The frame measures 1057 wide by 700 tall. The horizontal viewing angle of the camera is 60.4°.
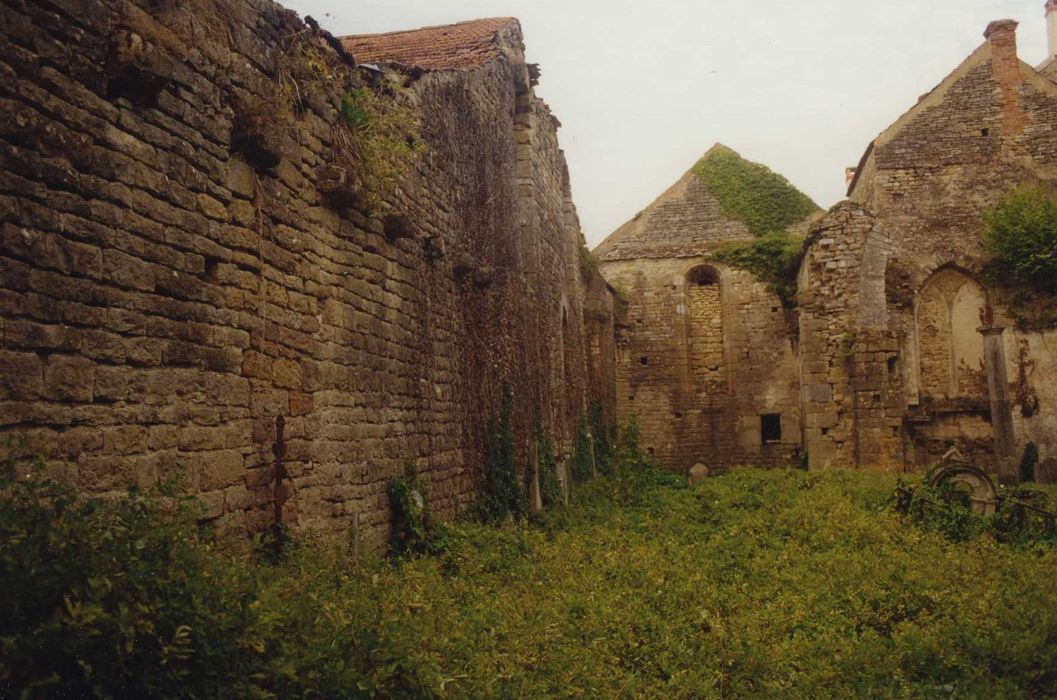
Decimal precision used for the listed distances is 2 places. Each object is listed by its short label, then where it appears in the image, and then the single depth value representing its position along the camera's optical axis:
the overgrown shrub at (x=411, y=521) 8.19
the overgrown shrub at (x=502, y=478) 11.11
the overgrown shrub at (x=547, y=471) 14.13
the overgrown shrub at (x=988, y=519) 10.72
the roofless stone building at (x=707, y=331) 25.00
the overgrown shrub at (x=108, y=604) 3.11
